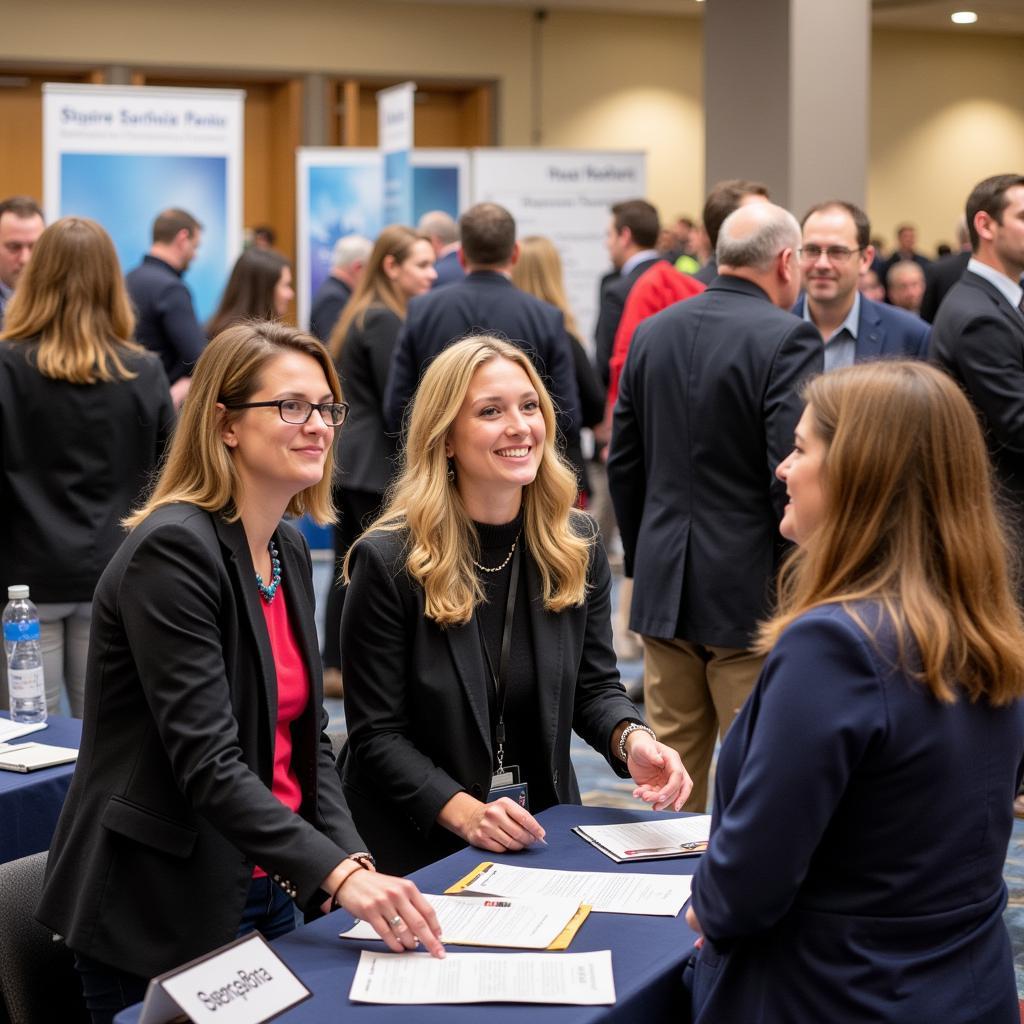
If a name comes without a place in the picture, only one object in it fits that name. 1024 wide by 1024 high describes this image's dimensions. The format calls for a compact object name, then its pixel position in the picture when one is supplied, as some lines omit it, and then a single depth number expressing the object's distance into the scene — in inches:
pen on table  82.7
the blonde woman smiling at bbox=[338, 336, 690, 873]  95.0
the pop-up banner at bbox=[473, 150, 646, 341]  371.6
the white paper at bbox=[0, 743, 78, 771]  102.7
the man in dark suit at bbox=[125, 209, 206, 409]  217.8
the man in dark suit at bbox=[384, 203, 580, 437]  194.2
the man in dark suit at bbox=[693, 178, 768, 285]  177.9
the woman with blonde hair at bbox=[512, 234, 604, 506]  227.0
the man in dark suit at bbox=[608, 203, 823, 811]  132.1
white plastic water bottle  116.1
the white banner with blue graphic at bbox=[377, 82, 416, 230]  328.2
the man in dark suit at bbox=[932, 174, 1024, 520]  153.5
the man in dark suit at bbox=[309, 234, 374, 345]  255.1
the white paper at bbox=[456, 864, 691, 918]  74.9
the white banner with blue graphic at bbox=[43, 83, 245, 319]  296.0
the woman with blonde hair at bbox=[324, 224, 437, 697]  203.0
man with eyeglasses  157.6
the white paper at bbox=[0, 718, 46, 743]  110.5
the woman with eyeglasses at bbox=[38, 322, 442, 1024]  74.2
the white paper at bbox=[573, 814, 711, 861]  83.1
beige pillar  237.5
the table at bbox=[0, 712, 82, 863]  98.5
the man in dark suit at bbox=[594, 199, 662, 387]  241.6
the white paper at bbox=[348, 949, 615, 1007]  63.6
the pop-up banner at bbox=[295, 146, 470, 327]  360.2
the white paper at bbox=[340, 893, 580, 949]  69.3
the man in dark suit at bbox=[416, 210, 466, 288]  288.6
